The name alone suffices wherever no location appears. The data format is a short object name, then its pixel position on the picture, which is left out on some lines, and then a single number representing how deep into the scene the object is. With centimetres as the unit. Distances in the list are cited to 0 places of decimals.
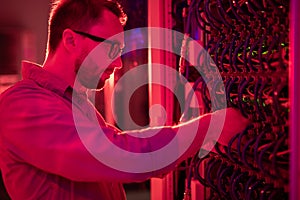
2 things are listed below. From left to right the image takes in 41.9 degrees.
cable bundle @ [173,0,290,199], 94
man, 98
